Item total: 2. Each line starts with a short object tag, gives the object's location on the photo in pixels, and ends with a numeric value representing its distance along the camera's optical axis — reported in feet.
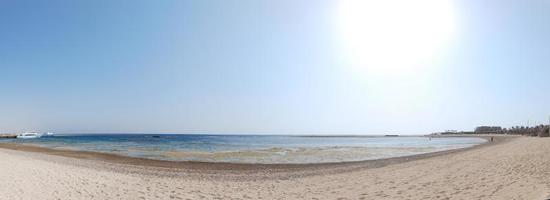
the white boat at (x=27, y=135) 397.90
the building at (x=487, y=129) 537.52
